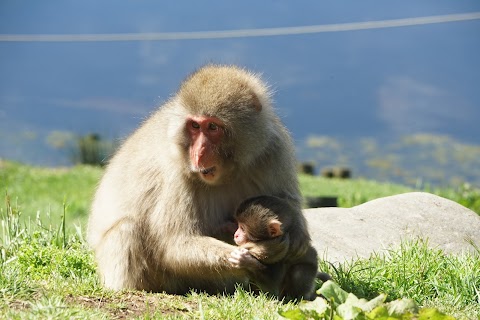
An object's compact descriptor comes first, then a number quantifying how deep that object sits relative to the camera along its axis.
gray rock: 13.63
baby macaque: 9.61
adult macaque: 9.70
